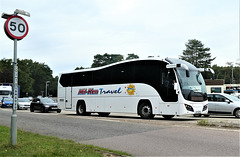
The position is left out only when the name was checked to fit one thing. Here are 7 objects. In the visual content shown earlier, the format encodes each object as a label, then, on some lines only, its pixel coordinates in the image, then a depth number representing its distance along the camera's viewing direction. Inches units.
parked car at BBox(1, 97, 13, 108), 1576.0
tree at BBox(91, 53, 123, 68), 4783.5
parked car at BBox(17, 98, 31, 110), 1311.5
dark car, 1033.5
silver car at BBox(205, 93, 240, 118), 710.5
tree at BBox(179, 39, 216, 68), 3501.5
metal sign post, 269.7
